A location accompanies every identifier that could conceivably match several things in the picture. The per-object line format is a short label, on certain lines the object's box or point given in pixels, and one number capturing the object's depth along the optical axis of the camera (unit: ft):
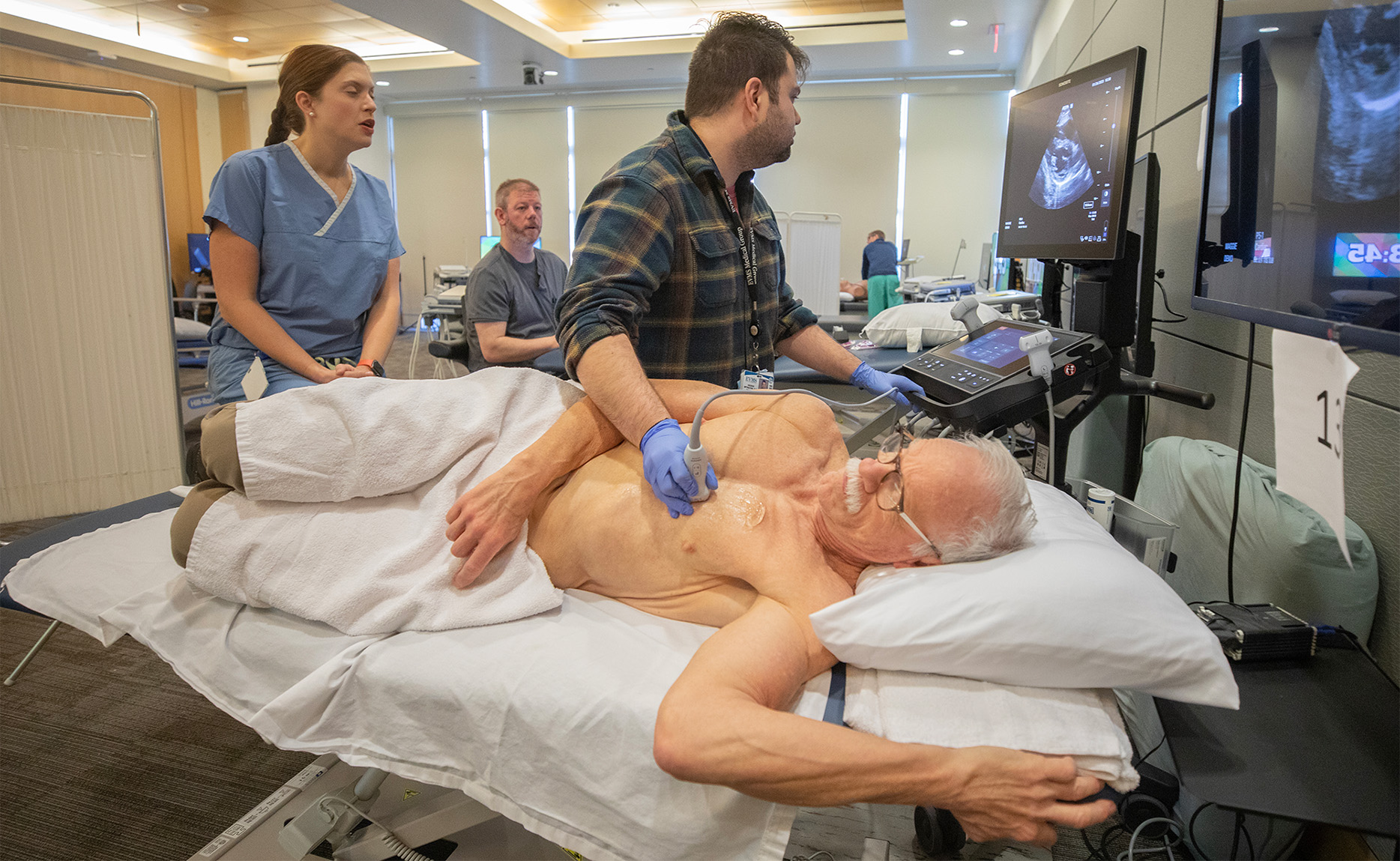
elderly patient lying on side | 2.99
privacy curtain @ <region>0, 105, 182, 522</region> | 9.38
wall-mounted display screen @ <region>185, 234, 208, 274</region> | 29.14
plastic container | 4.47
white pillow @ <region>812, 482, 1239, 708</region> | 3.13
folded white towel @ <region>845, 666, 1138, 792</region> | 3.09
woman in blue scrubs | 6.15
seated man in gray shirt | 10.98
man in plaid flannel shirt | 4.42
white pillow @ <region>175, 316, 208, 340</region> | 18.08
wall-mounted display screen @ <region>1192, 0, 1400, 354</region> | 2.59
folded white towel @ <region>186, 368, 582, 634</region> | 4.15
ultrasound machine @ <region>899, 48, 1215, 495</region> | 4.97
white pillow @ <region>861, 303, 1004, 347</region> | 11.50
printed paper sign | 2.57
